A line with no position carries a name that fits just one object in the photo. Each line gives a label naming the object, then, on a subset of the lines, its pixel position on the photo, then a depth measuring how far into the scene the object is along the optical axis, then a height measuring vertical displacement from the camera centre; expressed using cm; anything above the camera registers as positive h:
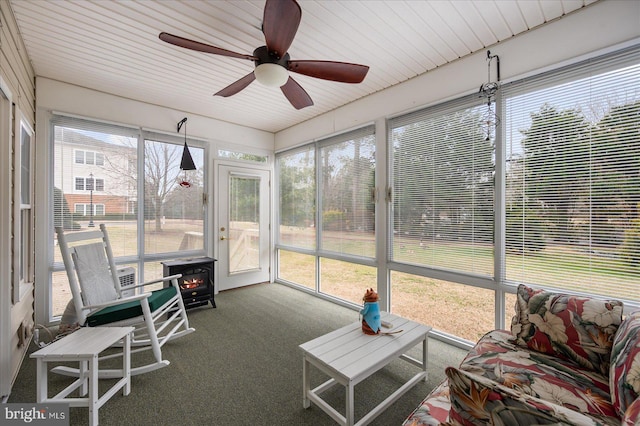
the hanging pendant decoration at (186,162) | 386 +70
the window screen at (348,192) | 370 +30
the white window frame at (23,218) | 222 -6
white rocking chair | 220 -77
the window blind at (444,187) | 265 +27
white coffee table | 161 -92
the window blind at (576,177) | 194 +29
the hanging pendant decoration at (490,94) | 250 +110
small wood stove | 370 -93
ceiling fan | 149 +107
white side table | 169 -92
